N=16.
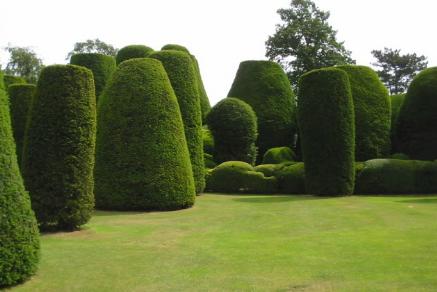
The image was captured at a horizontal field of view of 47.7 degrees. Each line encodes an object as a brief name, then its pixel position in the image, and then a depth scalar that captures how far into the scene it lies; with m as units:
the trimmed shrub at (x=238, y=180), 19.17
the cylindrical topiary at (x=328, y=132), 17.27
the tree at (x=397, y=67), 52.81
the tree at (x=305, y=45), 42.09
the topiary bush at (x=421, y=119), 21.27
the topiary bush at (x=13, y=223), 5.89
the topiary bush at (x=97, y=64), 25.25
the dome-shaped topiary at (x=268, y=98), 25.61
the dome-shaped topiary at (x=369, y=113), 20.98
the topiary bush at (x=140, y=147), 13.85
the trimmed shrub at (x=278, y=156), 22.50
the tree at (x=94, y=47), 61.78
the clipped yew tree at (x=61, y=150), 9.79
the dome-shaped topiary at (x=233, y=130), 22.52
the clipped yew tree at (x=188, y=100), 17.66
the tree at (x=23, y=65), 51.45
